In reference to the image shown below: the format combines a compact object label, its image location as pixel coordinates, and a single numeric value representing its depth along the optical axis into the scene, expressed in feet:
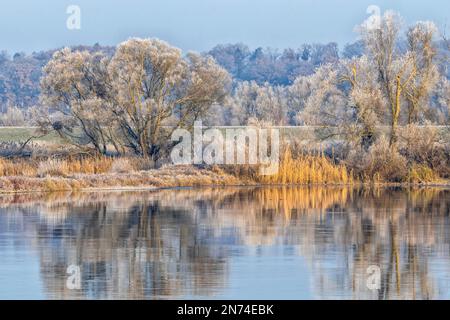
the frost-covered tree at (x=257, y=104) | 261.03
